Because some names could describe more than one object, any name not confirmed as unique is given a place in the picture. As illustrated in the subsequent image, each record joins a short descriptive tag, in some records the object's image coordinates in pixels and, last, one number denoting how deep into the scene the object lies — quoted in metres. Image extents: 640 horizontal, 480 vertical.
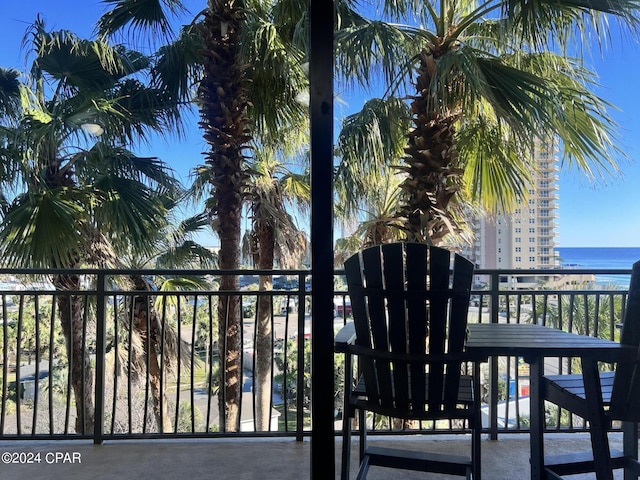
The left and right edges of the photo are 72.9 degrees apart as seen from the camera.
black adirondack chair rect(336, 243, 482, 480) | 1.62
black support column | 1.34
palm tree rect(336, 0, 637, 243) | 2.94
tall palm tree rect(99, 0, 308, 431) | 4.33
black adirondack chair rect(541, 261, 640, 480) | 1.48
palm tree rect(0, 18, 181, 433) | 3.86
